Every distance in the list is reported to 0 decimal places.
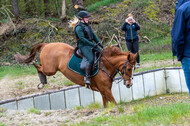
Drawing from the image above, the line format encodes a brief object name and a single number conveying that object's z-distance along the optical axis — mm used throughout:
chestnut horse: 14461
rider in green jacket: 14530
